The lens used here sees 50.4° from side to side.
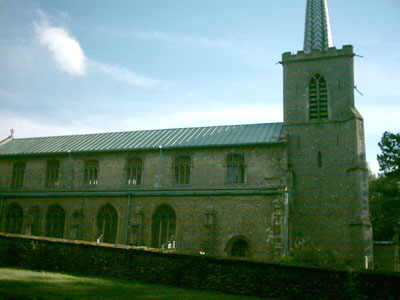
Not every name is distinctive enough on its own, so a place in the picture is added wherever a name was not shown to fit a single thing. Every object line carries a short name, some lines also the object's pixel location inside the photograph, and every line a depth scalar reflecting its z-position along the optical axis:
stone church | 25.66
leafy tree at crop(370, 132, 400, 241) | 36.97
